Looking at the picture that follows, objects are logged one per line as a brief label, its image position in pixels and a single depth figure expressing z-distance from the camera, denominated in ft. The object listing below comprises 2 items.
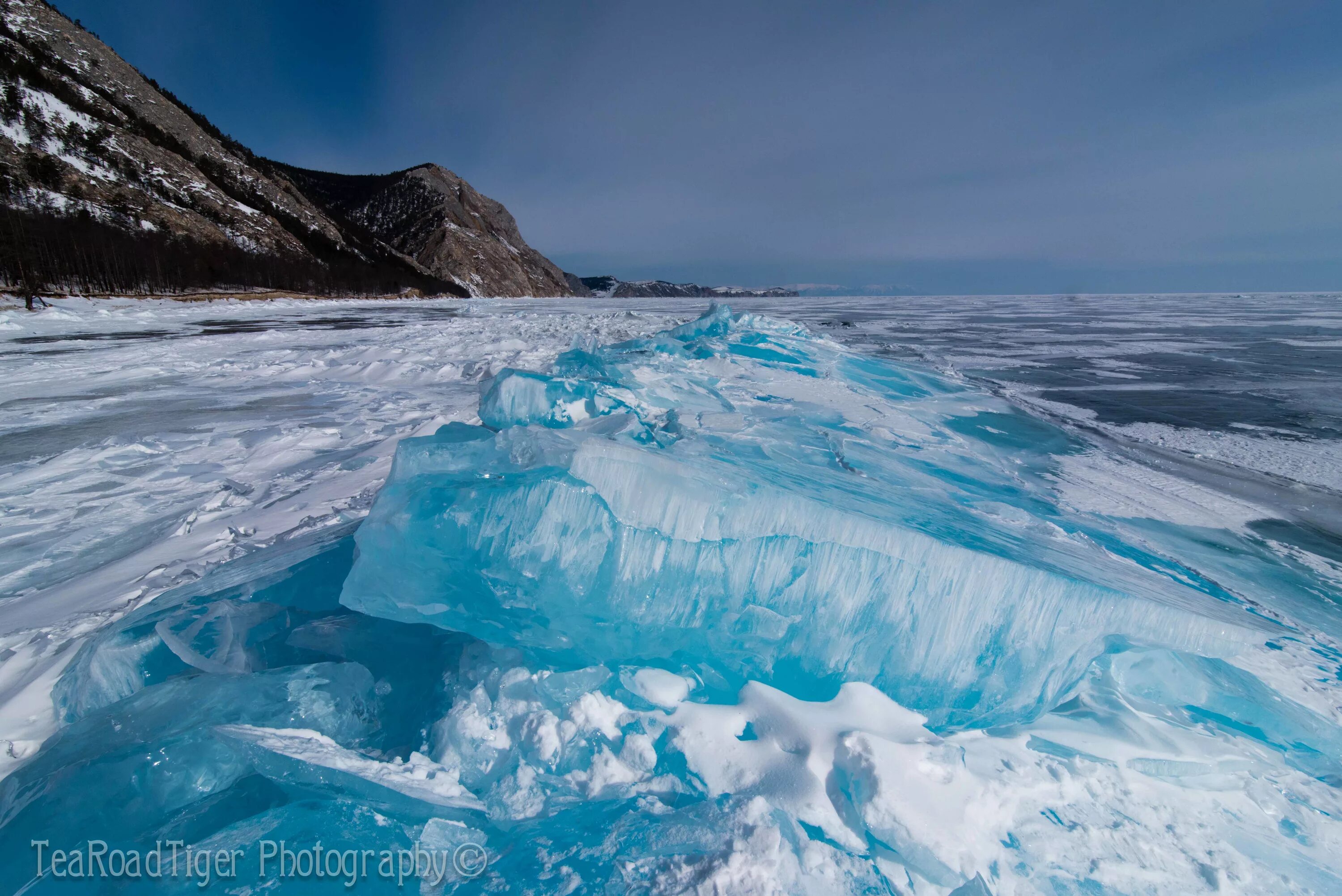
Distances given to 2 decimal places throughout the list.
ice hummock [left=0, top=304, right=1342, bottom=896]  4.51
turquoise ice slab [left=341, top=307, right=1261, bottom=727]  6.28
